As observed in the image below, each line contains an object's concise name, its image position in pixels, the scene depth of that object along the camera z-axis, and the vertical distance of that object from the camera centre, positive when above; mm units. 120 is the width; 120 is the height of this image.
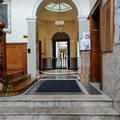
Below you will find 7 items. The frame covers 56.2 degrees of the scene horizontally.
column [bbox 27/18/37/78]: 4879 +381
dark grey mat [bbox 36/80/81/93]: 3238 -964
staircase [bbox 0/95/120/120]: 2116 -1075
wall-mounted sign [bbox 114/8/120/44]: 2084 +565
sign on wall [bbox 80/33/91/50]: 4152 +530
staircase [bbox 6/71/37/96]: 2854 -839
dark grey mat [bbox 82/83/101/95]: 2926 -970
